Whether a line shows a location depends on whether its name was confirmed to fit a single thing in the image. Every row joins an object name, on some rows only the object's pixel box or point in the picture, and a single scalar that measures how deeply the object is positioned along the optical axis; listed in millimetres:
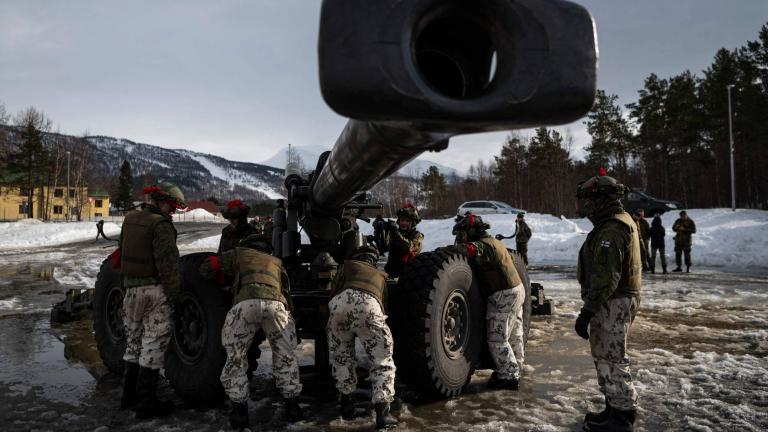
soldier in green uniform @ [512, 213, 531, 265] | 15217
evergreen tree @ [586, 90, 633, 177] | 45625
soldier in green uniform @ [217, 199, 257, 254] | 6336
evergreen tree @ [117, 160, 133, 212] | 82062
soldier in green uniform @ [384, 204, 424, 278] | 6684
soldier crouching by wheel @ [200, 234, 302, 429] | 3893
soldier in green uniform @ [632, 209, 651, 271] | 13008
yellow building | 53531
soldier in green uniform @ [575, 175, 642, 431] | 3725
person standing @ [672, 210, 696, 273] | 14172
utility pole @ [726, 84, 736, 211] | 25503
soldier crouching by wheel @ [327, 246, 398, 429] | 3914
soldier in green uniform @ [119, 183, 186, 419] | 4293
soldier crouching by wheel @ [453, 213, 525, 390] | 4766
